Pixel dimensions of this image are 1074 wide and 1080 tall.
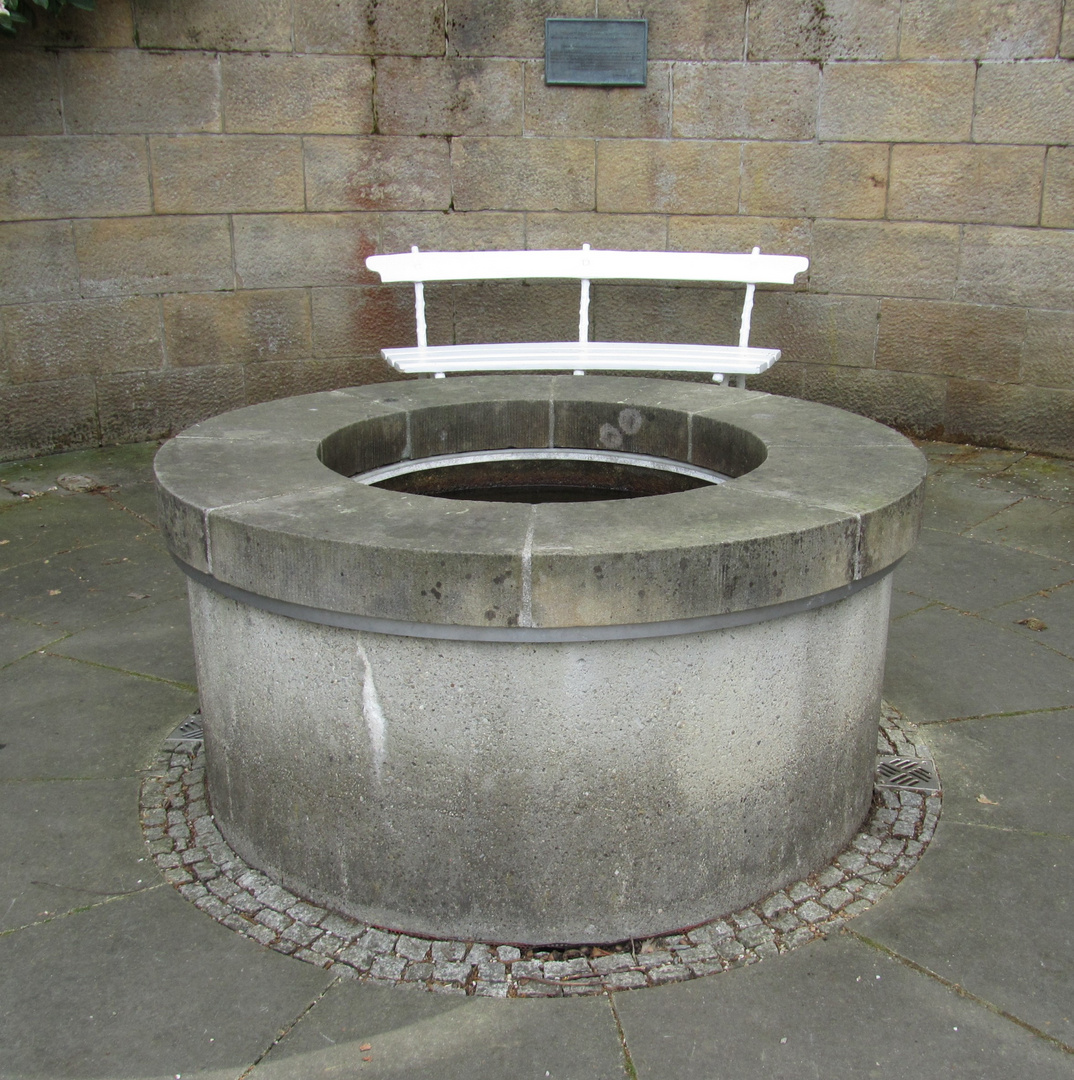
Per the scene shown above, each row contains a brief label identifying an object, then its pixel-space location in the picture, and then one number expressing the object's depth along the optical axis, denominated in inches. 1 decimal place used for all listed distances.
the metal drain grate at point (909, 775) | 137.9
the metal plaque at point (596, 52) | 266.2
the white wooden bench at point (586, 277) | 243.6
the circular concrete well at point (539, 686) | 100.6
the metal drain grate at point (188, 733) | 147.6
